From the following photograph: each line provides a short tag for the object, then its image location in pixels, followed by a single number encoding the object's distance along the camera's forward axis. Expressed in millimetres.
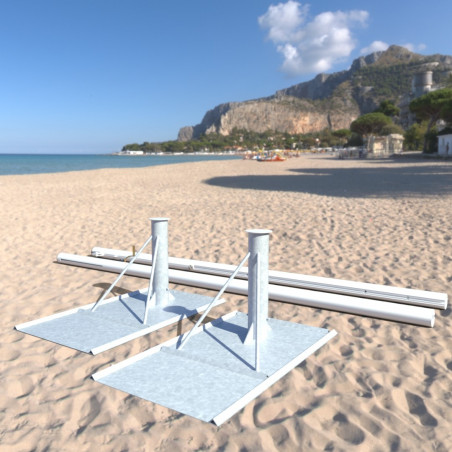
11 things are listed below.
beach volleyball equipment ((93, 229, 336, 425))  2654
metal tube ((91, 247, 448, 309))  4227
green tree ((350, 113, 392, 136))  61031
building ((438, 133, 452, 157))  34928
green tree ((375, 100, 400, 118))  89688
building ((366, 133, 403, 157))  46516
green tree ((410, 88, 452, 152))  42875
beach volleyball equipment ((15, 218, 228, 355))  3541
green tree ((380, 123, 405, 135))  63331
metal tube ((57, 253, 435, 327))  3865
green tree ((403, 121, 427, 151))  55250
